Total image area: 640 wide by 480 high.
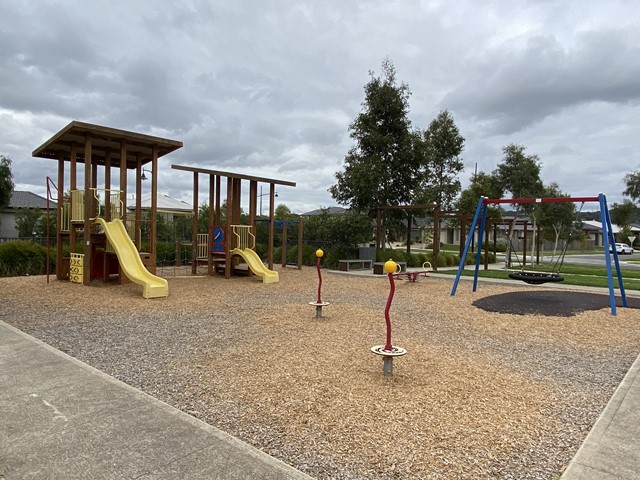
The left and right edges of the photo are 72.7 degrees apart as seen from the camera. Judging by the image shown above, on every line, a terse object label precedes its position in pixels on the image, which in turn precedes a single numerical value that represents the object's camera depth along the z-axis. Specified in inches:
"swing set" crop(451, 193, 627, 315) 337.1
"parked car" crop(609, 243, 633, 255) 1852.4
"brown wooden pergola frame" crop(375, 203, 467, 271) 621.1
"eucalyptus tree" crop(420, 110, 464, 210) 839.7
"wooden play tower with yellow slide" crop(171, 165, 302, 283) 519.8
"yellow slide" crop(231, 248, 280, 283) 504.1
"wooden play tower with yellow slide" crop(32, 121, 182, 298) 399.2
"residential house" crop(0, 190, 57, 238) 1258.0
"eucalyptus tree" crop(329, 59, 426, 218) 729.0
